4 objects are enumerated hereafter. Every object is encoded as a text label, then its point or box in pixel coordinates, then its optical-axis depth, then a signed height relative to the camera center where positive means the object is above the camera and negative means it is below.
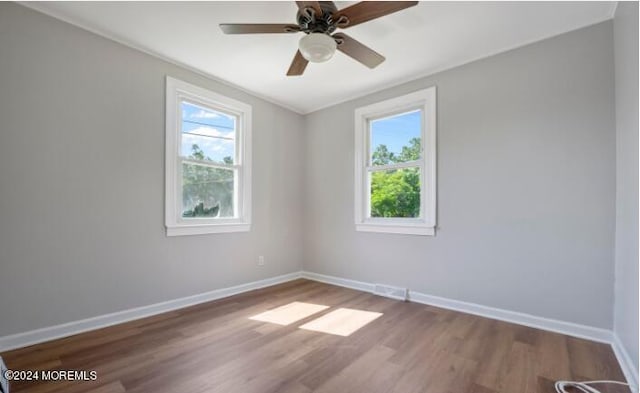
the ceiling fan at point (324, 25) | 1.77 +1.16
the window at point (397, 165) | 3.20 +0.39
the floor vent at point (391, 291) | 3.30 -1.11
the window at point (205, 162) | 3.03 +0.40
